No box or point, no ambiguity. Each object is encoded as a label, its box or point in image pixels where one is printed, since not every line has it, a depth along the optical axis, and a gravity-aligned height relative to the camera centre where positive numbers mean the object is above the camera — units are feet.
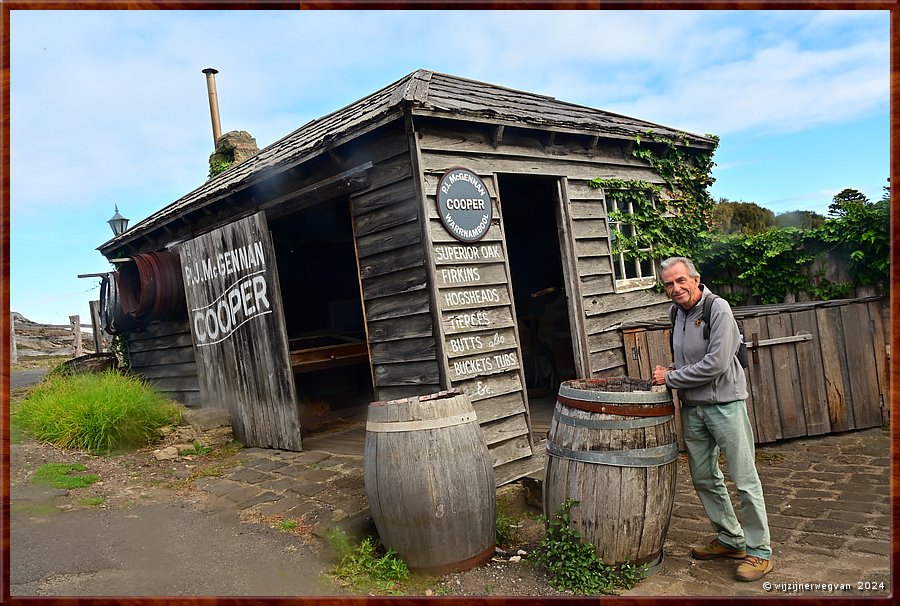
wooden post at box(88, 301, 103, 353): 46.85 +3.53
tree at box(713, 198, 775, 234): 66.39 +7.16
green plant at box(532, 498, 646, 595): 12.05 -5.36
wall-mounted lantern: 42.34 +9.77
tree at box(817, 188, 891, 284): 22.99 +1.22
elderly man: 12.25 -2.71
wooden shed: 17.98 +2.43
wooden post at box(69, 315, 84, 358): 65.51 +3.91
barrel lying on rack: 27.81 +3.18
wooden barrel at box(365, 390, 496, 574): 13.05 -3.51
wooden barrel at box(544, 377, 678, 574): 12.01 -3.41
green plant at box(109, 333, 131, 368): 35.55 +0.86
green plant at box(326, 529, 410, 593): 12.91 -5.23
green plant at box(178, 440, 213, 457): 24.29 -3.94
